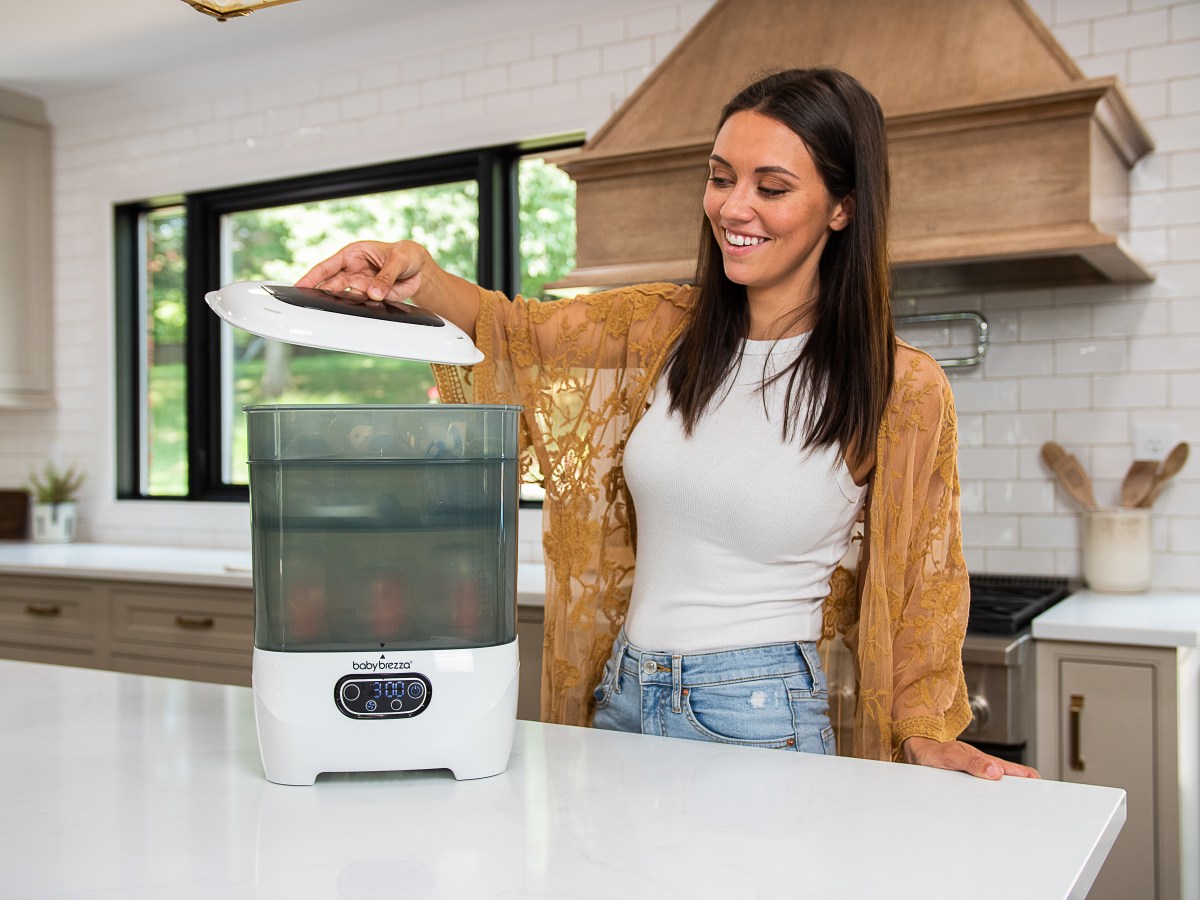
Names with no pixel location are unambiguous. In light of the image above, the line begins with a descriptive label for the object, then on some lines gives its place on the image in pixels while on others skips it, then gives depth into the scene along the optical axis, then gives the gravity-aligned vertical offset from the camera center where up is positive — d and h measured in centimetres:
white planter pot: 380 -27
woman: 128 -3
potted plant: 381 -23
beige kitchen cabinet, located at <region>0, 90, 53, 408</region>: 389 +66
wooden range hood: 203 +58
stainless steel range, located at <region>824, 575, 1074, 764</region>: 192 -42
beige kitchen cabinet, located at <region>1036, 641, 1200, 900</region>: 191 -52
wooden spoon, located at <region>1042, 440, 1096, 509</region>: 244 -8
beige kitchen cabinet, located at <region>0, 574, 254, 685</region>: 292 -51
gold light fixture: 120 +47
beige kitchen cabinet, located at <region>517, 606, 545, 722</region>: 241 -47
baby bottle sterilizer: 96 -13
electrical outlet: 238 -1
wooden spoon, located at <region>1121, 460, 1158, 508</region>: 237 -10
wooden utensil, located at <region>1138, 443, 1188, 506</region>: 234 -7
